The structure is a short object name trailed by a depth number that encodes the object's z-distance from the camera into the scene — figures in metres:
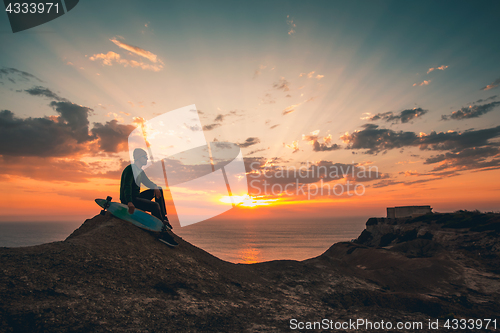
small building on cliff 36.75
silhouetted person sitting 8.21
